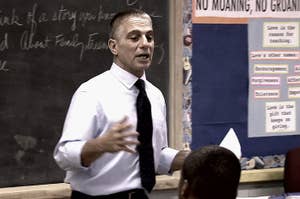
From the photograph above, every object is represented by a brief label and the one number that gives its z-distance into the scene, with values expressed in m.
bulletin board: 7.28
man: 4.84
